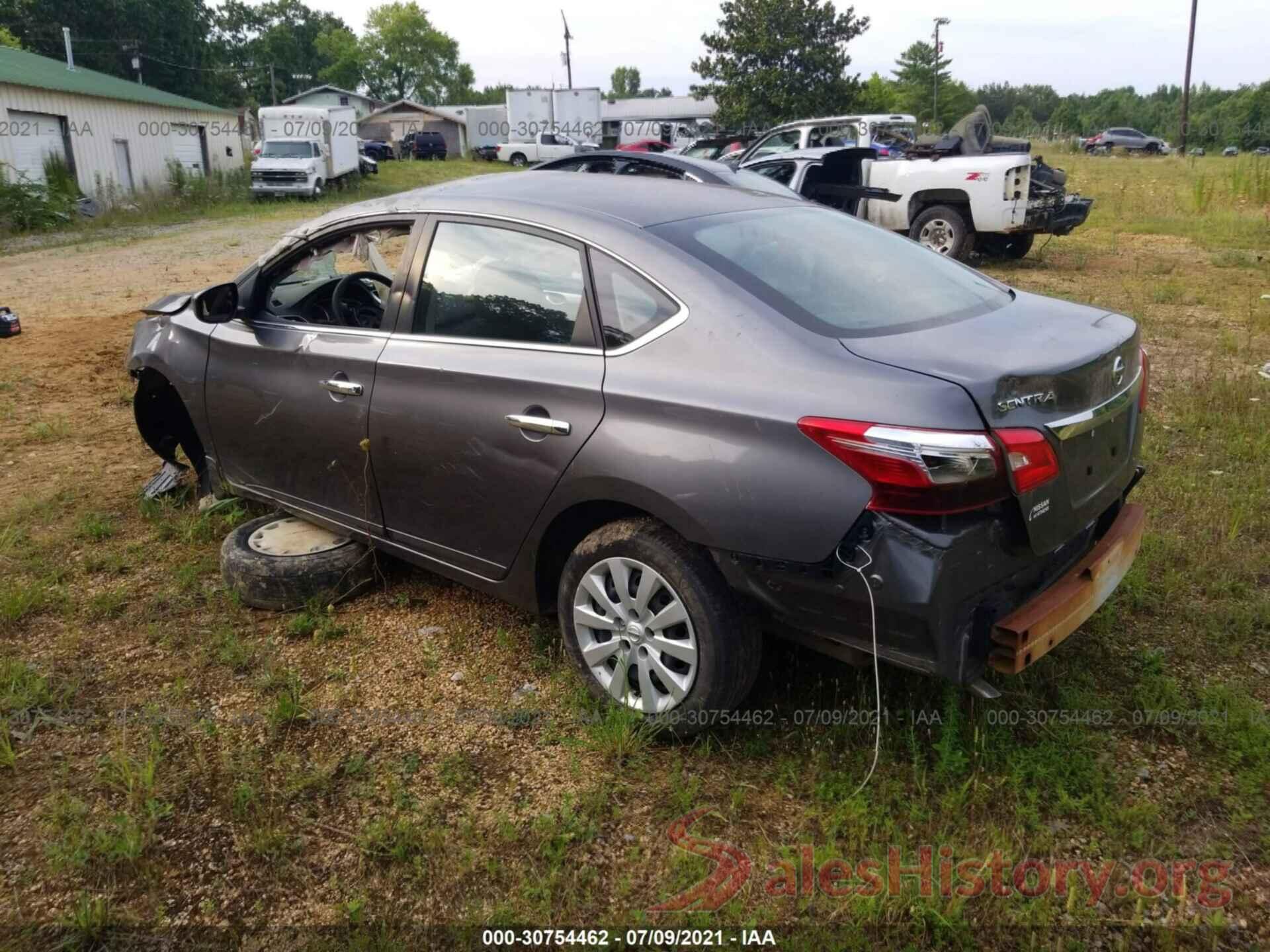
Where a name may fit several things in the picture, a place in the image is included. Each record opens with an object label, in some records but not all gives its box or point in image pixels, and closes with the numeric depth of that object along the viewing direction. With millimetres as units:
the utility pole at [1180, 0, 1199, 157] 40594
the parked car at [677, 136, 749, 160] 18094
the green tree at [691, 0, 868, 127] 39156
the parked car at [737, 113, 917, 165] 15328
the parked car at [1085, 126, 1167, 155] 51406
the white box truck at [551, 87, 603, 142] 47625
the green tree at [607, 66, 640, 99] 149625
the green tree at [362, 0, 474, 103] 91875
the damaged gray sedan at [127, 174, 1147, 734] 2406
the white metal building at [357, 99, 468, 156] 63188
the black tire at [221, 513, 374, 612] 3867
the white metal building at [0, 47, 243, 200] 20969
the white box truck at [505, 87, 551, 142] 47438
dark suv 51125
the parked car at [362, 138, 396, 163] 47631
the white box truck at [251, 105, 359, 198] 26391
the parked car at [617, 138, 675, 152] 37594
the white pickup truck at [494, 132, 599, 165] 43719
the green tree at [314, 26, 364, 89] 88188
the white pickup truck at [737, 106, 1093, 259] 10445
